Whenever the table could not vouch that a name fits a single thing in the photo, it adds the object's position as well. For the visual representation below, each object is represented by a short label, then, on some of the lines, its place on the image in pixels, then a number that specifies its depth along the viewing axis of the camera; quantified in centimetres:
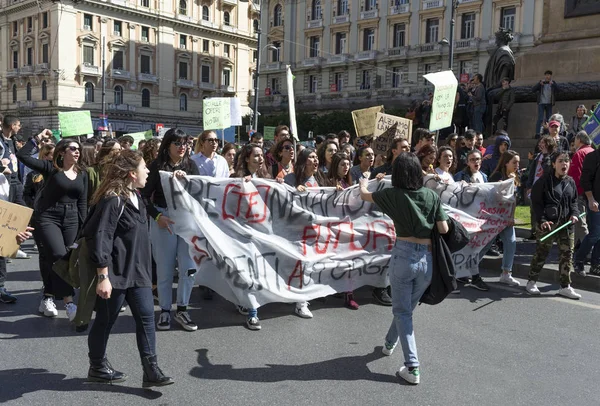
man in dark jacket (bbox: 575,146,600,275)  740
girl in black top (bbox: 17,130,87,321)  564
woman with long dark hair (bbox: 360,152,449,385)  428
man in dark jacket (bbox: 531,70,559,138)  1264
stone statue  1550
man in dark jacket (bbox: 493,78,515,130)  1375
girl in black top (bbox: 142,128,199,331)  553
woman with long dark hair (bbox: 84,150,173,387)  396
